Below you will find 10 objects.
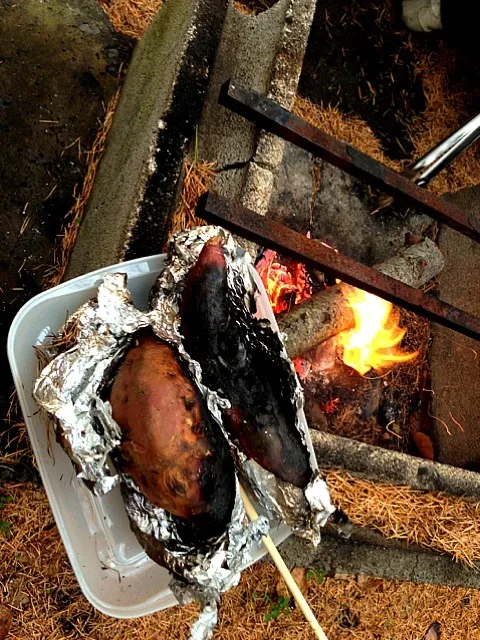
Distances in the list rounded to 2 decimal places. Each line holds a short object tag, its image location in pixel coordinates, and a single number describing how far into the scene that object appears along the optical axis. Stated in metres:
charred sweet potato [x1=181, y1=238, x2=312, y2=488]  0.58
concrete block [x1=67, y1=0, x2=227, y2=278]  0.65
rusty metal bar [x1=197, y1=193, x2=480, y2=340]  0.62
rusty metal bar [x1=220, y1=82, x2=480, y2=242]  0.65
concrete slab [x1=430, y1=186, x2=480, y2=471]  0.87
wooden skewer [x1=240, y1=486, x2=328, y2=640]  0.55
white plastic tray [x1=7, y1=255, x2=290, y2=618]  0.60
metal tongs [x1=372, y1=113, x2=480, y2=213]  0.85
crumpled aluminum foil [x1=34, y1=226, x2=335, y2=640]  0.55
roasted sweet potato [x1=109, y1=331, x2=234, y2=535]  0.54
